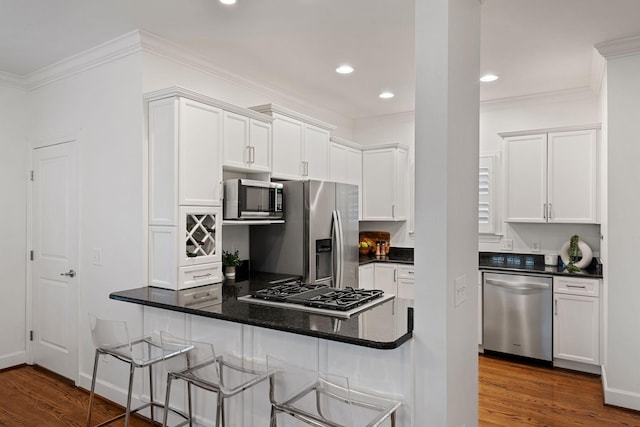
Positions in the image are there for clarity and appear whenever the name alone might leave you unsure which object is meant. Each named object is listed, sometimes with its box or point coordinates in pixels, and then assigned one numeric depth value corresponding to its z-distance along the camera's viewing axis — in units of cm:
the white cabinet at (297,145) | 380
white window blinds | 488
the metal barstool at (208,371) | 210
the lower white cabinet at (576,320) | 382
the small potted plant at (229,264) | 357
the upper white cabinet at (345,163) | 475
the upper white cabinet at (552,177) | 412
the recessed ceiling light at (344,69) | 381
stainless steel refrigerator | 371
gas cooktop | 234
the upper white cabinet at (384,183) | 527
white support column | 193
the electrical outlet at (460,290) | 206
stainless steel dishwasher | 403
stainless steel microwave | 322
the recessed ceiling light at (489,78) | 404
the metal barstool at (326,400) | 182
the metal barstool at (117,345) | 243
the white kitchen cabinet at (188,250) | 294
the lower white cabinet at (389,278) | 487
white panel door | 364
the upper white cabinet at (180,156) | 291
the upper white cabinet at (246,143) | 328
